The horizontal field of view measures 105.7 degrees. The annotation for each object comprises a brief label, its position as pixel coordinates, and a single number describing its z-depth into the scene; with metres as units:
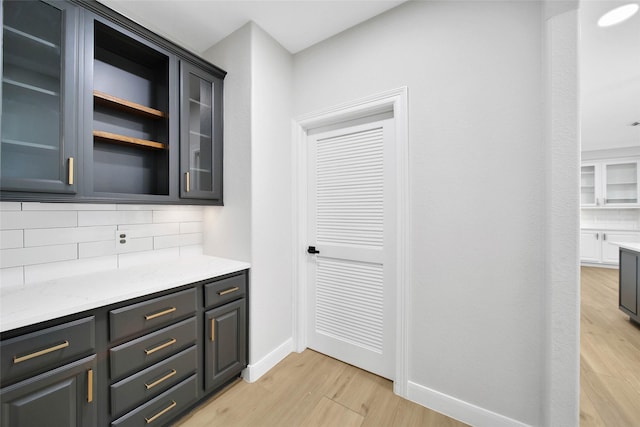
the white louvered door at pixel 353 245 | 1.87
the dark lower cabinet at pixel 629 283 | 2.62
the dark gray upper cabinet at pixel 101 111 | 1.18
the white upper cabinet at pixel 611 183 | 5.33
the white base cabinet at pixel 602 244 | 5.39
